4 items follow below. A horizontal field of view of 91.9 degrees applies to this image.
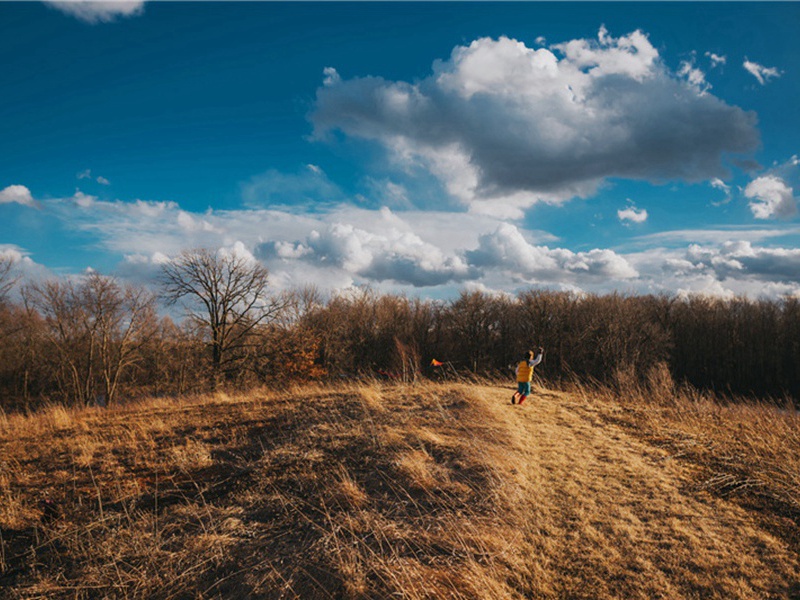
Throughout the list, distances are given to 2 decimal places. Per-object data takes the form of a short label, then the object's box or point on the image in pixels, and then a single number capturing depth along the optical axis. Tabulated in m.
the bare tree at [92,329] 30.34
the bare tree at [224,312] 27.36
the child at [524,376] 10.43
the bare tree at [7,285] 22.81
